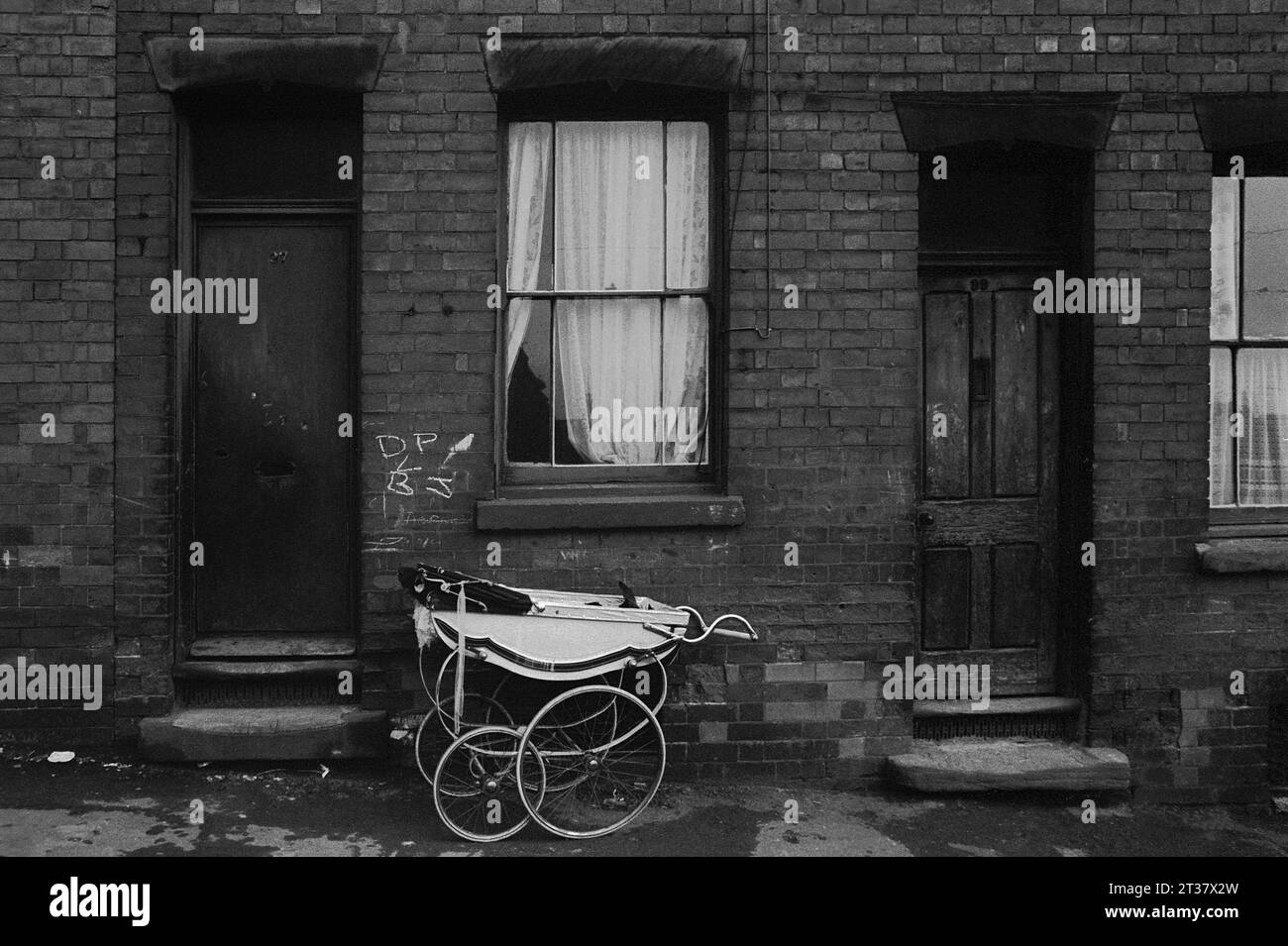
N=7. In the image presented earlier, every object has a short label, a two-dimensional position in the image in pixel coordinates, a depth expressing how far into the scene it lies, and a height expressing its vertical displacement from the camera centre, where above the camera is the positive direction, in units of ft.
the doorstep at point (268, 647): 18.98 -3.08
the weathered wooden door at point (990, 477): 19.52 -0.10
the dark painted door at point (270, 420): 19.21 +0.89
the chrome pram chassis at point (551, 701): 15.65 -3.51
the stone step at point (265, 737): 18.29 -4.47
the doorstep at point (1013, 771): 18.24 -4.99
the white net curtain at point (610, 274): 19.12 +3.46
